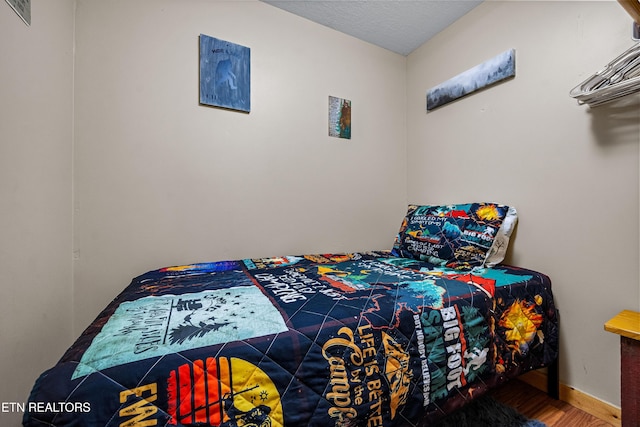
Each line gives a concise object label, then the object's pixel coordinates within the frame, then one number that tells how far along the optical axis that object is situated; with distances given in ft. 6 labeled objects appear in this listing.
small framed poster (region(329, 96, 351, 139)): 6.52
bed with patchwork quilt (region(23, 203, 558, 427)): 1.78
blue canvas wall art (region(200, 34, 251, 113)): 5.15
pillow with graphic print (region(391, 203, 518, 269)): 4.56
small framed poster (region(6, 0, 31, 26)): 2.96
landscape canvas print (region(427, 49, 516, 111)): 5.08
